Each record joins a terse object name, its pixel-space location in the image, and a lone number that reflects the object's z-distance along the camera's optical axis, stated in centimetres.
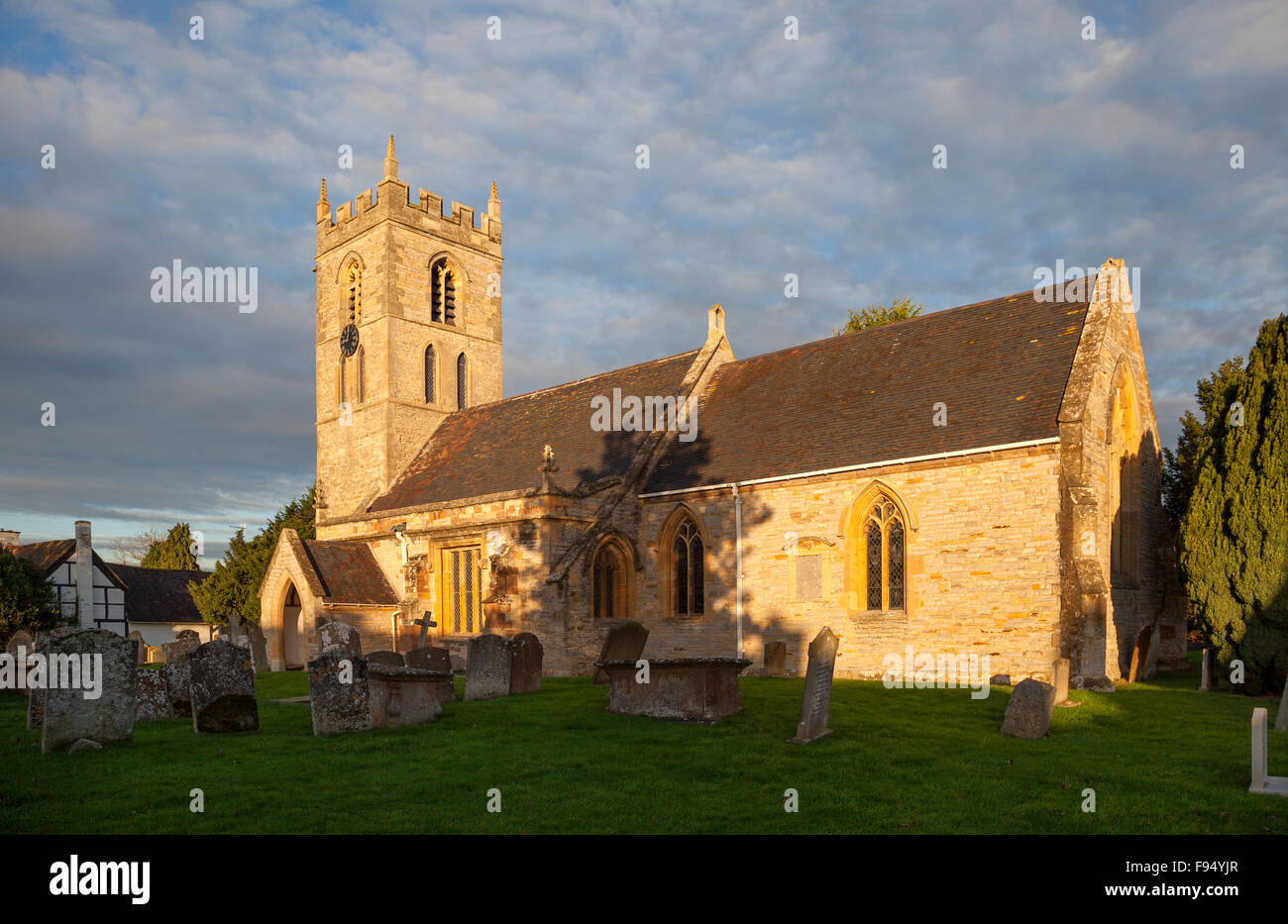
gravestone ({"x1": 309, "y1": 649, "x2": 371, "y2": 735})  1246
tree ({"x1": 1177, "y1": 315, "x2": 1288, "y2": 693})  1623
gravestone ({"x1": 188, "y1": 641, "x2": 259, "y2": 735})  1256
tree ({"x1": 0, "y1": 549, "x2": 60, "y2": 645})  2147
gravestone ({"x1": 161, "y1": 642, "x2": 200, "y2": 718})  1495
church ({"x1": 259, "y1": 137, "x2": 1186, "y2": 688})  1798
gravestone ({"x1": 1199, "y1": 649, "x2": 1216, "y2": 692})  1771
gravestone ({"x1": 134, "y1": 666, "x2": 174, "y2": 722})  1476
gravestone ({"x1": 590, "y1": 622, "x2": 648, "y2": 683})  1758
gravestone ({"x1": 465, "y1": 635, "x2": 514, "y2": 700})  1672
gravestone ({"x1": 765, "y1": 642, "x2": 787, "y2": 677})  2078
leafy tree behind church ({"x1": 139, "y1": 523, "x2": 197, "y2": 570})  6131
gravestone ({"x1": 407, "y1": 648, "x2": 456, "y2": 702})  1609
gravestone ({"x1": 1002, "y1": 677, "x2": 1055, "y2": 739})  1201
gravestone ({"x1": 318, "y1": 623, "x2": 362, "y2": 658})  1673
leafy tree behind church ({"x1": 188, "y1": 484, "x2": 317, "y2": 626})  3659
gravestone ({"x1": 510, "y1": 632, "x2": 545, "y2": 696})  1702
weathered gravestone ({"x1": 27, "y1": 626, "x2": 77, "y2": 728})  1377
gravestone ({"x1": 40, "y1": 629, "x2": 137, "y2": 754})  1127
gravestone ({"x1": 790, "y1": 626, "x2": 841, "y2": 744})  1166
